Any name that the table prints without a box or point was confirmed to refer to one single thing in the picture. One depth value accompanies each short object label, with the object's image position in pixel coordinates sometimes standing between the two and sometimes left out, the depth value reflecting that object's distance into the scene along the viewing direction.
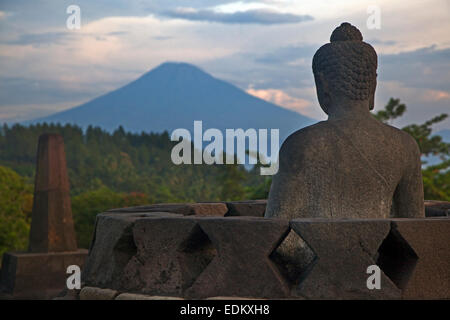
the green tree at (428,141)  24.38
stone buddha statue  5.12
